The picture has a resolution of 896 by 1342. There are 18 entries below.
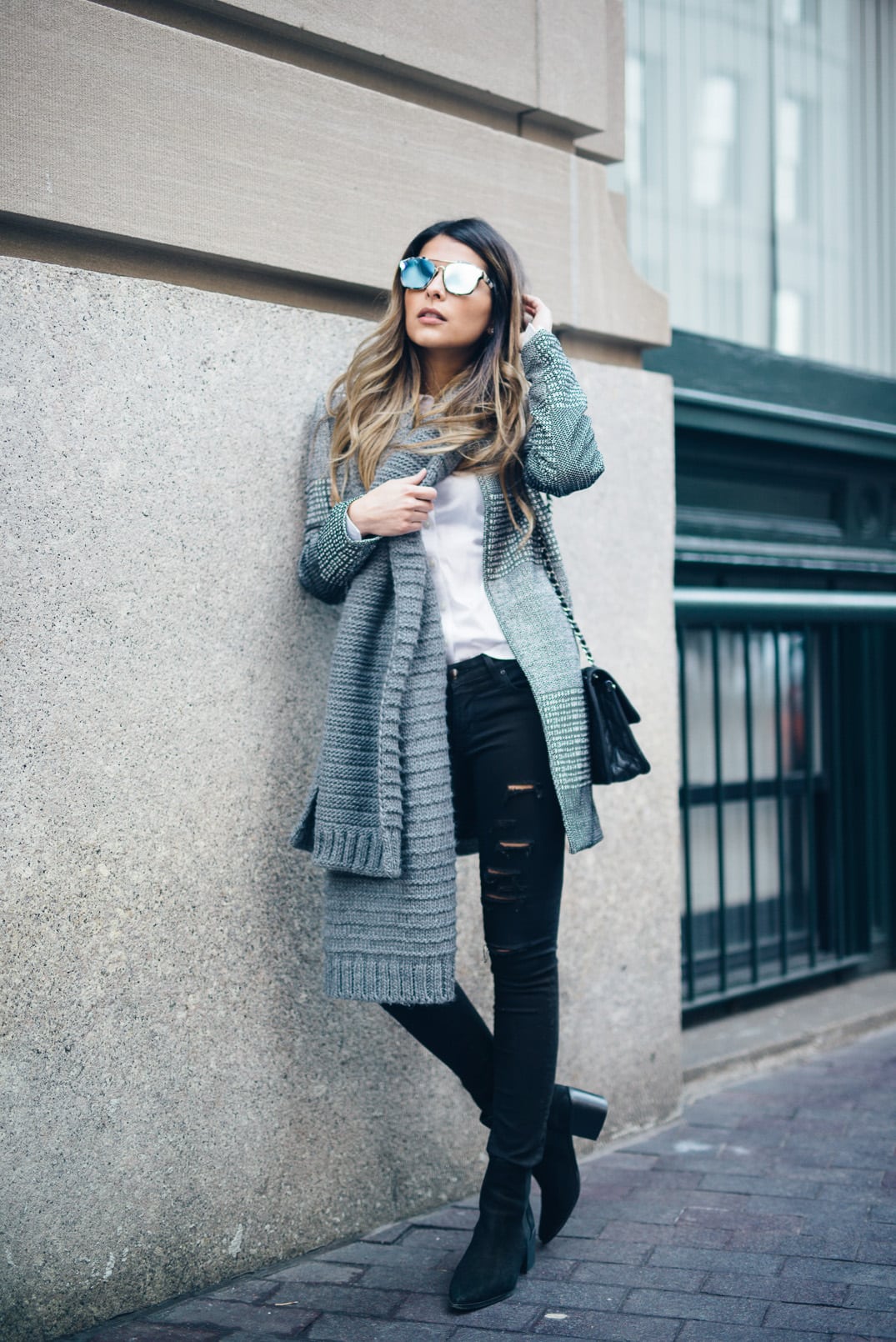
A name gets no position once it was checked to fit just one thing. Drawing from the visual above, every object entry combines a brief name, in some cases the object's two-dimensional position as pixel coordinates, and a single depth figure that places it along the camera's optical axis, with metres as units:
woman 2.46
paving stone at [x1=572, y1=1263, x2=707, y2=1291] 2.55
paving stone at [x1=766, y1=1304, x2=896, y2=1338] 2.31
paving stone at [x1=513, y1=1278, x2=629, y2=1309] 2.47
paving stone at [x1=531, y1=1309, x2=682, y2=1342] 2.32
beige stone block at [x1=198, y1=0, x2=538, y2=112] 2.80
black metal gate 4.27
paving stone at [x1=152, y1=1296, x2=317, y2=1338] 2.40
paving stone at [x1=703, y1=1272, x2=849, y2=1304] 2.46
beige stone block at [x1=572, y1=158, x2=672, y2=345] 3.43
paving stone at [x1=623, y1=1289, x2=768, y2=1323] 2.39
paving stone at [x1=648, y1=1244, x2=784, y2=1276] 2.61
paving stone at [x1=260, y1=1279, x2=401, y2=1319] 2.47
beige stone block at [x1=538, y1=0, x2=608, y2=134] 3.32
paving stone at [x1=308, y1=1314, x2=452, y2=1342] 2.34
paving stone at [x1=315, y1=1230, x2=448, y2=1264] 2.73
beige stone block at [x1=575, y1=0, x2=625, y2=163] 3.53
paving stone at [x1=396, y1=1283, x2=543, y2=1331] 2.40
